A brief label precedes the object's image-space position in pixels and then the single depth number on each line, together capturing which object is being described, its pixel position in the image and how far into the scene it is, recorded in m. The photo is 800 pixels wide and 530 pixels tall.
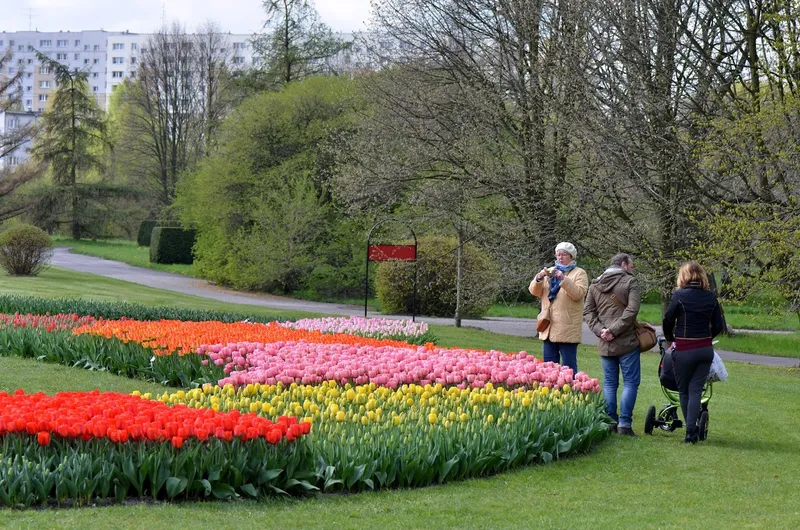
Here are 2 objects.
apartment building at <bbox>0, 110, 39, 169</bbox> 111.62
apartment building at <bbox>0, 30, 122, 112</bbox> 141.88
